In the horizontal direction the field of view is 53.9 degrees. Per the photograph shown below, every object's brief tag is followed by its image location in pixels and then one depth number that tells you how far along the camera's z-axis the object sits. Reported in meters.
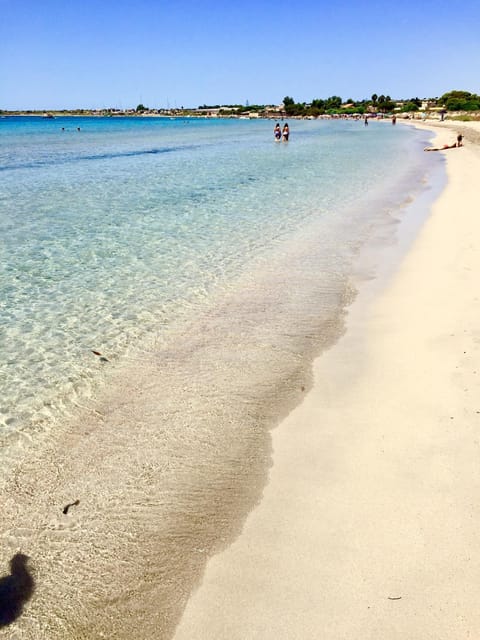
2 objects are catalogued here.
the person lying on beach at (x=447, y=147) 39.75
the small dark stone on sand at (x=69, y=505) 4.02
